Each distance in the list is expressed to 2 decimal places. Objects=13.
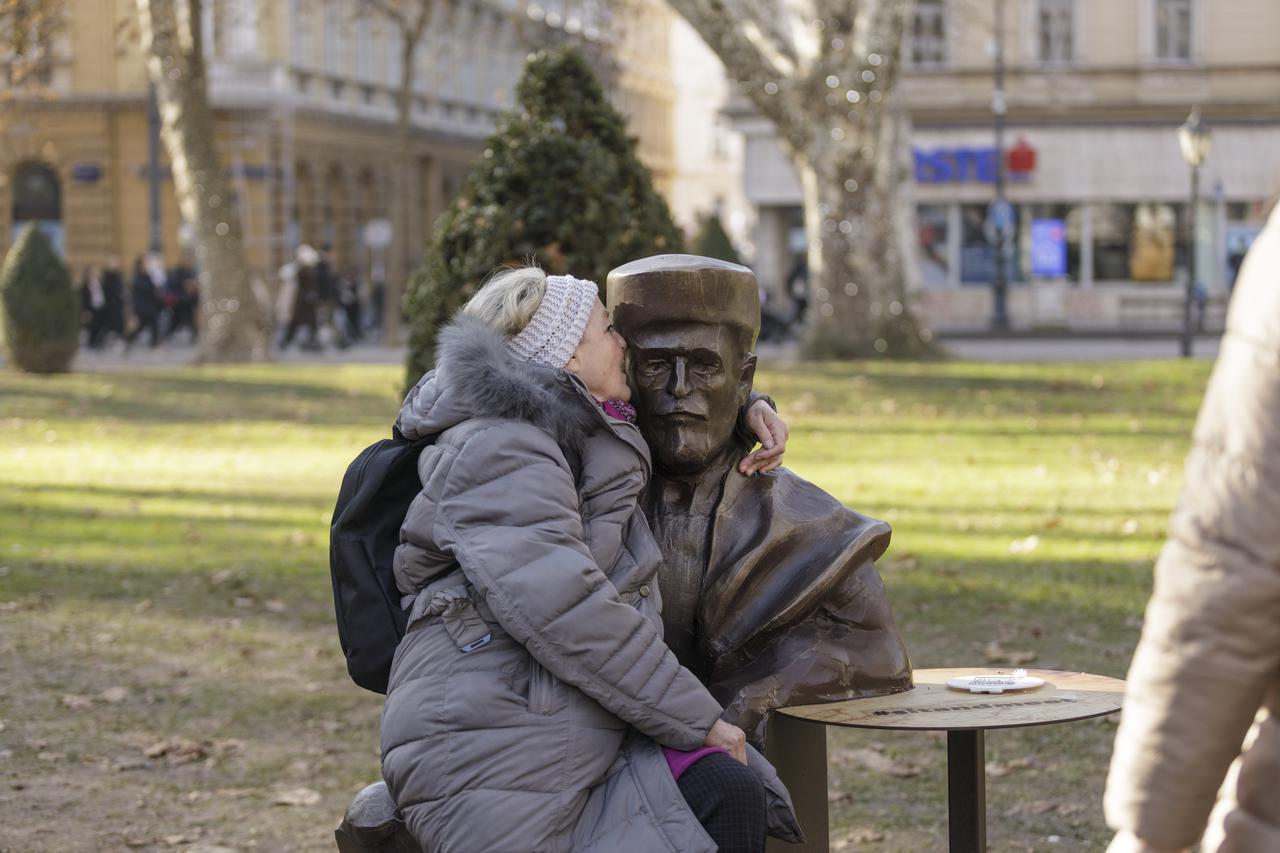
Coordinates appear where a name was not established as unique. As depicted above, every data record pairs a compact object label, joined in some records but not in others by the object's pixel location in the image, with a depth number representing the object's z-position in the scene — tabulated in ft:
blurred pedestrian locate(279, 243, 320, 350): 94.12
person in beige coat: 6.32
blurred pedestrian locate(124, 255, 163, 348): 97.96
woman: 10.23
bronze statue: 11.74
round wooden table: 11.29
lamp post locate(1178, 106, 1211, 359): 72.38
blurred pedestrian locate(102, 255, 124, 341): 98.17
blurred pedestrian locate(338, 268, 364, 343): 108.92
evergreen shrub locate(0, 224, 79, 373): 70.85
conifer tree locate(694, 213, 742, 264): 81.00
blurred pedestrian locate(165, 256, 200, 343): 108.06
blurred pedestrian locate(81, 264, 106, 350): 98.27
